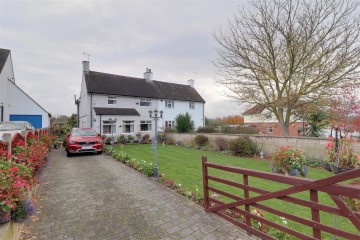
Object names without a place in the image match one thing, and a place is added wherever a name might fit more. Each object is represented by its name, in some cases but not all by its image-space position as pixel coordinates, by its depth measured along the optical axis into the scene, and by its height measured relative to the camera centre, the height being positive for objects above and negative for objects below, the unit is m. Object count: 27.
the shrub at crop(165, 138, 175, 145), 18.90 -1.18
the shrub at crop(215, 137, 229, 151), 12.74 -1.05
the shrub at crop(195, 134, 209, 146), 14.79 -0.87
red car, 10.83 -0.58
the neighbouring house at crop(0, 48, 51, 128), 15.22 +2.86
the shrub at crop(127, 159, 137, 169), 8.16 -1.44
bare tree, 10.34 +4.47
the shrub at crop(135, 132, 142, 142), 20.75 -0.59
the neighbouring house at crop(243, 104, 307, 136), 14.14 +1.06
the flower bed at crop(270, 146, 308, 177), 7.06 -1.36
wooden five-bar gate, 1.96 -0.97
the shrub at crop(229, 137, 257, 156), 11.16 -1.10
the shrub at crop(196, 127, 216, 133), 20.18 -0.12
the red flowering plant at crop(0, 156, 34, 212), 2.63 -0.81
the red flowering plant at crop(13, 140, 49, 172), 4.98 -0.61
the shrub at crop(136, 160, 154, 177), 6.91 -1.45
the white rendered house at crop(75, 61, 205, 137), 19.48 +3.40
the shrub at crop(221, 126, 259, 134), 17.50 -0.19
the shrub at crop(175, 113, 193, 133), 20.92 +0.61
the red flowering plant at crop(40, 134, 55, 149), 10.99 -0.35
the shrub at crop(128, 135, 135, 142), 19.66 -0.75
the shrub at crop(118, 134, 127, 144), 19.03 -0.80
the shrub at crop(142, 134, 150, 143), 20.63 -0.84
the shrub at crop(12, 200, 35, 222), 3.10 -1.28
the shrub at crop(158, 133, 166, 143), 19.93 -0.75
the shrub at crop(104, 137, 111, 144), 18.37 -0.83
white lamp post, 6.65 -1.50
